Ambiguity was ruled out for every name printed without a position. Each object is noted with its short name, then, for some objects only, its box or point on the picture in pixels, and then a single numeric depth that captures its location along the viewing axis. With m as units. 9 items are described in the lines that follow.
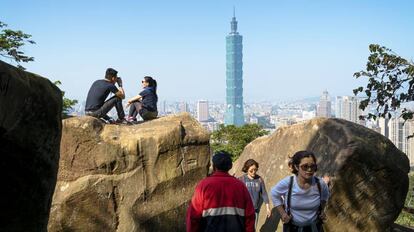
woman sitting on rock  9.32
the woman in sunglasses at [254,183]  7.19
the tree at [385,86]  8.91
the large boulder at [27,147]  3.99
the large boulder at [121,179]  7.45
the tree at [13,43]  18.26
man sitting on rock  8.73
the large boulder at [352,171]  7.61
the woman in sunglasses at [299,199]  4.46
